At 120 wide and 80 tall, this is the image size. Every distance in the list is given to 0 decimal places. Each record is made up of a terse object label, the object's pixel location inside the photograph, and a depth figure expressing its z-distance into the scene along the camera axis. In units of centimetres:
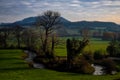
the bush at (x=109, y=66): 5660
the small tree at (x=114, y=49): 8925
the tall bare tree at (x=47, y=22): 8438
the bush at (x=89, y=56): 7479
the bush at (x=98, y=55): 8375
